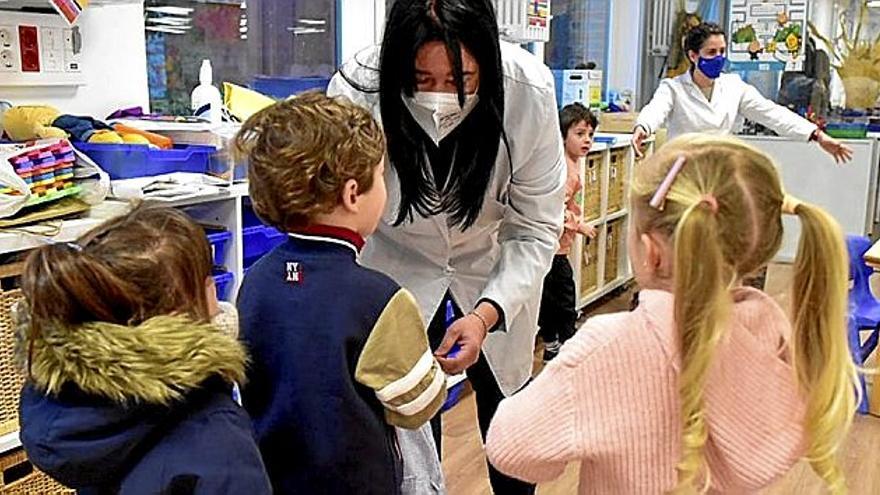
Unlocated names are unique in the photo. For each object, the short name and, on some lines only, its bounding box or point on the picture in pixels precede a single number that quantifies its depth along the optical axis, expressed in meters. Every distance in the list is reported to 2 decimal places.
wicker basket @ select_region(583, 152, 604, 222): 4.05
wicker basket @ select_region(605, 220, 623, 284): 4.50
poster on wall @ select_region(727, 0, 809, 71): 5.60
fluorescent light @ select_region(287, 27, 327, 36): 3.20
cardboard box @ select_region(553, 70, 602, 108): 4.41
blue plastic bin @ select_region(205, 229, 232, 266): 2.11
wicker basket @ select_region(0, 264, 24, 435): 1.72
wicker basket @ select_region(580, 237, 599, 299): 4.23
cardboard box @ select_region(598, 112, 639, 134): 4.63
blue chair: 3.16
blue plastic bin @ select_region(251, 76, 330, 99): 3.03
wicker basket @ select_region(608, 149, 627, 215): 4.35
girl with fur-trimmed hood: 1.02
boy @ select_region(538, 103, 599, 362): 3.60
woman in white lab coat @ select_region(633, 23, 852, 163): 3.84
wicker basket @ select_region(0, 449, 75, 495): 1.82
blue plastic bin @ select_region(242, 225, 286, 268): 2.28
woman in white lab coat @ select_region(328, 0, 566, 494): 1.55
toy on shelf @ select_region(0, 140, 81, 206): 1.70
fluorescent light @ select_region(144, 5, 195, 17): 2.59
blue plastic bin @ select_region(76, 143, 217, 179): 1.96
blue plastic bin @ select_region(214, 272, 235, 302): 2.12
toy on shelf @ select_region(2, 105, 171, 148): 1.99
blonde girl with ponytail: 1.04
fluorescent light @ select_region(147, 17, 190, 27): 2.58
